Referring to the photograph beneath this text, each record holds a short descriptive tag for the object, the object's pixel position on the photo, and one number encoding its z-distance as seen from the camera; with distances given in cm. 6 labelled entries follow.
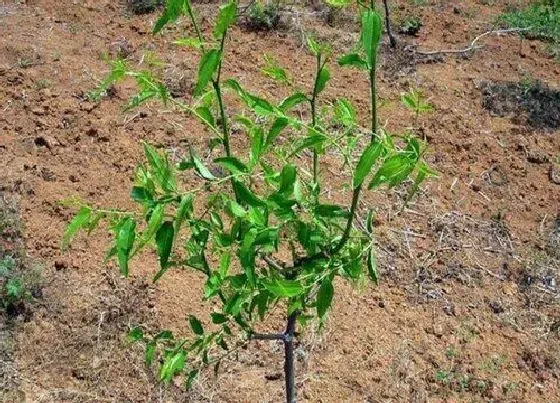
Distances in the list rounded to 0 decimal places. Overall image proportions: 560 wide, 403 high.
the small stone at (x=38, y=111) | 415
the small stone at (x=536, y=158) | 405
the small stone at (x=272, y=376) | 296
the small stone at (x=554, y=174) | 395
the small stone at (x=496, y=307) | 327
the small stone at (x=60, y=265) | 335
